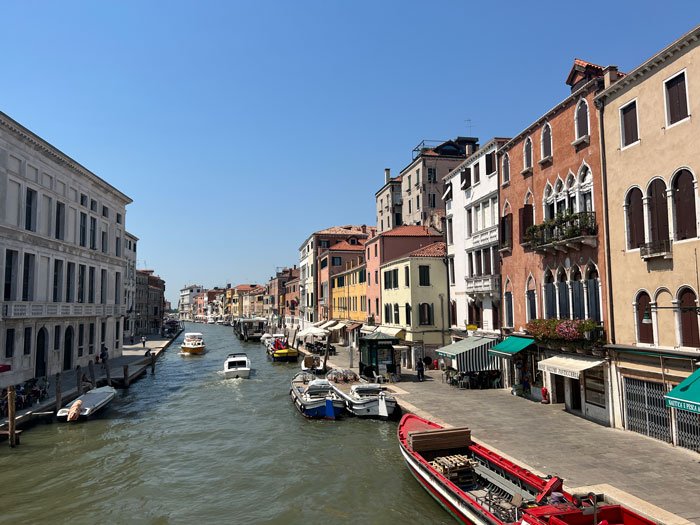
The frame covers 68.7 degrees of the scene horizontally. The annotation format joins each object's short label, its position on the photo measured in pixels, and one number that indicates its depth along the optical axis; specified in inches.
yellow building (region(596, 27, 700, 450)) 559.5
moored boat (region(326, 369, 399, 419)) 896.9
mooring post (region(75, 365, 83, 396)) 1062.6
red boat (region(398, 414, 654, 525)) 390.9
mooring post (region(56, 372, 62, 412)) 946.7
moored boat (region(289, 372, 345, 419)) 925.2
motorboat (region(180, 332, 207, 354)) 2287.2
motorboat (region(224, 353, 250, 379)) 1459.2
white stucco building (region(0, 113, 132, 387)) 1076.5
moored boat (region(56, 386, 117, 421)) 910.4
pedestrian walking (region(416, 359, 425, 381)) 1175.6
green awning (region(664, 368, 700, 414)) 479.4
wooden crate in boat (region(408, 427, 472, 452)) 591.2
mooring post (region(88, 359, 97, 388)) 1173.1
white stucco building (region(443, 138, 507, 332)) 1049.5
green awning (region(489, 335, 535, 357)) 877.8
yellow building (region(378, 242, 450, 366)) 1339.8
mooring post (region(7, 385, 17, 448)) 757.3
